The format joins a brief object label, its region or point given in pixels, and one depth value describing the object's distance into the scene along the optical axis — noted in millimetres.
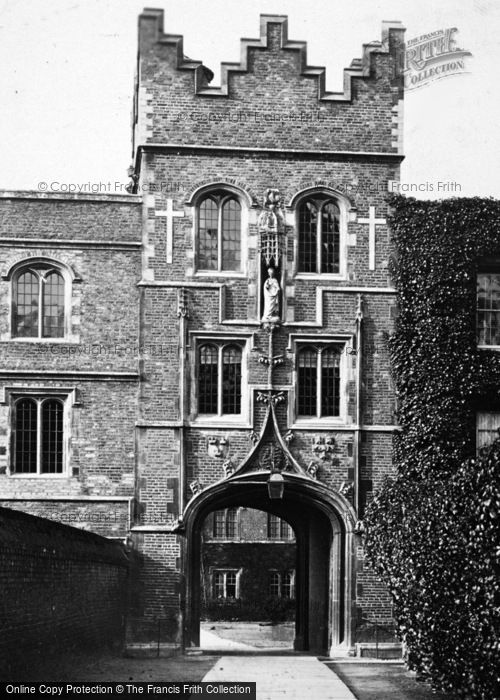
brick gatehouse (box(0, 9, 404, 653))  29500
